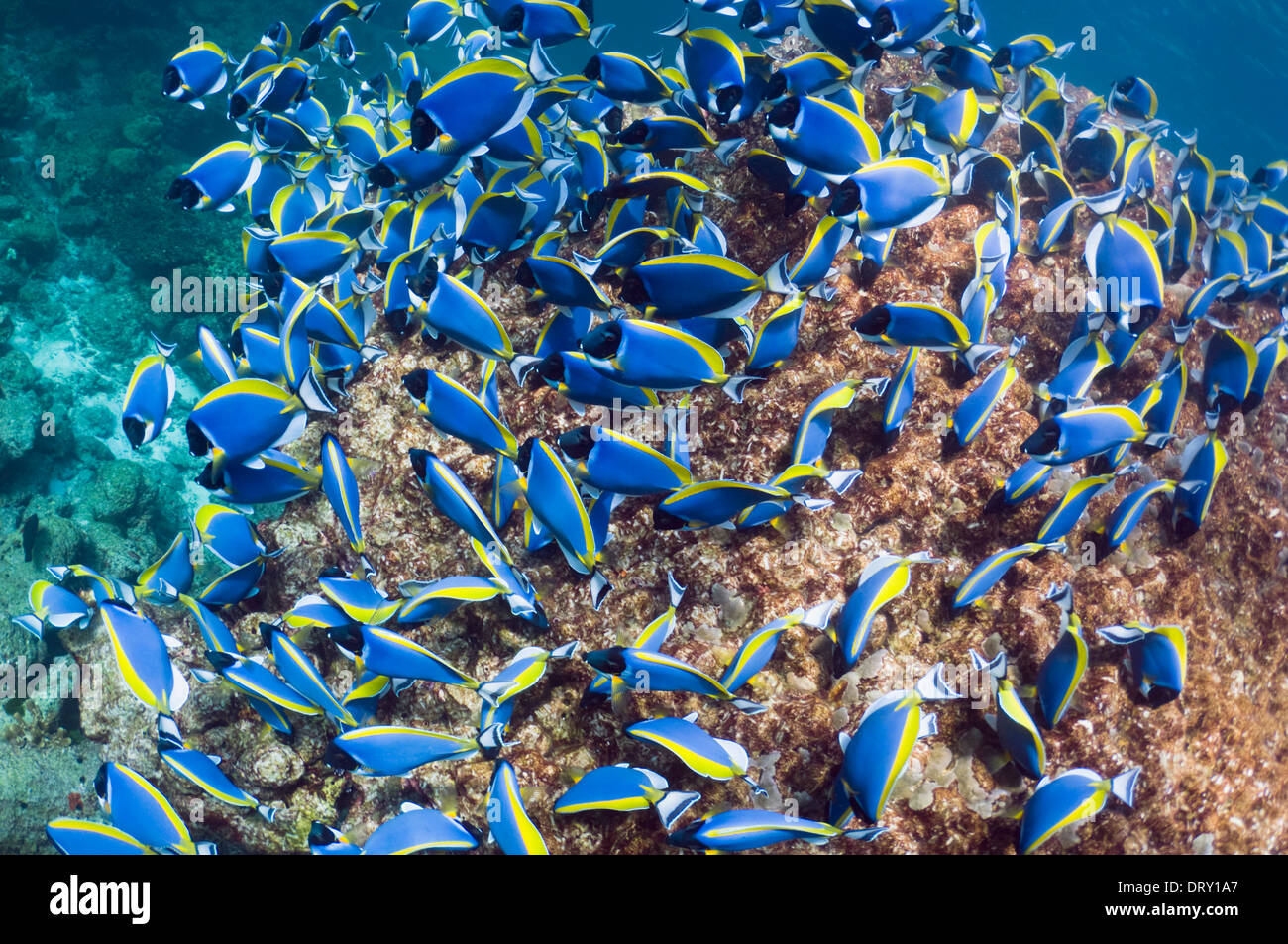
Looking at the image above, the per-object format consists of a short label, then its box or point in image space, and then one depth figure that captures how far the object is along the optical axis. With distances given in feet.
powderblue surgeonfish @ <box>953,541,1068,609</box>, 7.79
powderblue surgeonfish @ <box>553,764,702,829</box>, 6.77
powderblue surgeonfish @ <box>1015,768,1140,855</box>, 6.50
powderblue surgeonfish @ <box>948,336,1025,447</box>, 8.62
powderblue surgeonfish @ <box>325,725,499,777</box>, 7.10
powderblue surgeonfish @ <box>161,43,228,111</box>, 11.83
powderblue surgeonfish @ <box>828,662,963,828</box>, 6.10
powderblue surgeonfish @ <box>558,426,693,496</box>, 7.13
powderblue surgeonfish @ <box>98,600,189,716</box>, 8.32
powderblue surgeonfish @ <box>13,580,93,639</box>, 11.62
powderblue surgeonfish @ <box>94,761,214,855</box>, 7.68
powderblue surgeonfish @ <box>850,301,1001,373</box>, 7.79
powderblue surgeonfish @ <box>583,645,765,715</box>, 6.77
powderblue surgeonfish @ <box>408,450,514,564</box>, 7.54
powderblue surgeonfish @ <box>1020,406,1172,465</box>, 7.41
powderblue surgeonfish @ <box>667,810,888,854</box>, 6.01
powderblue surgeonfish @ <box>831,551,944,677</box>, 7.22
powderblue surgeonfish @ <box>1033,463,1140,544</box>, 8.09
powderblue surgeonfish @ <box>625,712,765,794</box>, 6.81
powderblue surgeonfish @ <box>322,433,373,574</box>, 8.35
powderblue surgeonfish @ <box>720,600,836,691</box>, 7.18
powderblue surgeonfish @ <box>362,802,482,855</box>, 6.56
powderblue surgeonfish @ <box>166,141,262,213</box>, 10.67
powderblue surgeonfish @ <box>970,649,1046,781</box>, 6.99
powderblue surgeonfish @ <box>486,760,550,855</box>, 6.62
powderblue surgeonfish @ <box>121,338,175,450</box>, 8.79
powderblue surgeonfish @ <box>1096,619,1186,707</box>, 7.46
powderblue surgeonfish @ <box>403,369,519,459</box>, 7.61
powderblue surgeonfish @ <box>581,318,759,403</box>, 6.93
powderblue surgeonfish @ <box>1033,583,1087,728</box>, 7.07
